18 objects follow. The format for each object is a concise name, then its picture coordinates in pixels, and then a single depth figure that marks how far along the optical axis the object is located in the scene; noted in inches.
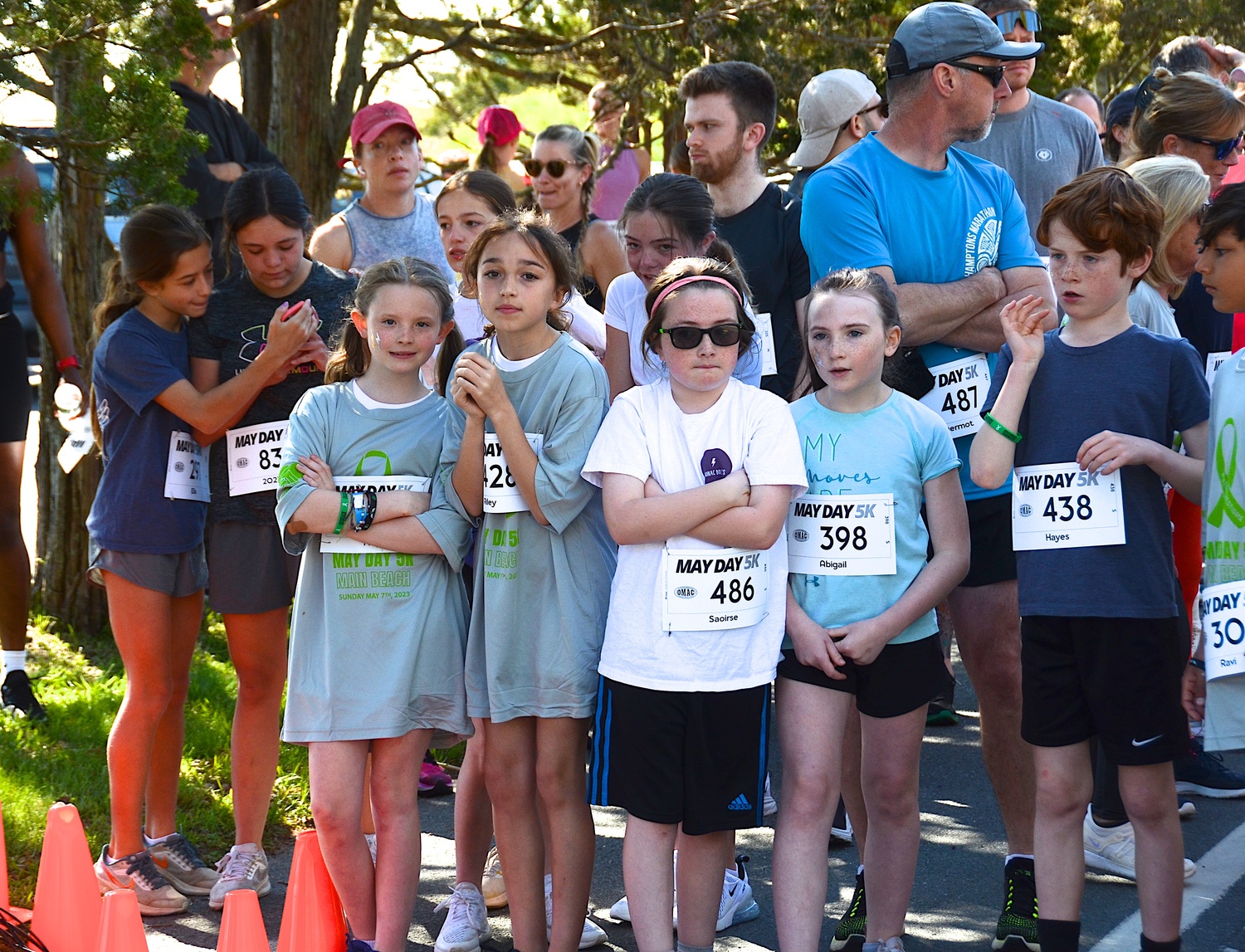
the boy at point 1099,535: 249.0
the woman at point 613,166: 602.9
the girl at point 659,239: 297.0
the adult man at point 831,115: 426.0
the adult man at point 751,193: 319.0
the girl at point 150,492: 308.3
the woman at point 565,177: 465.7
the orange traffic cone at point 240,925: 237.5
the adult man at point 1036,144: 422.9
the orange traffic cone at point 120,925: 236.4
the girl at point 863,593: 253.1
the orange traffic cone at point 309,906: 248.7
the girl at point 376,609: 267.9
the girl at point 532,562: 260.8
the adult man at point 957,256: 284.5
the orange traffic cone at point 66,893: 264.8
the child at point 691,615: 249.1
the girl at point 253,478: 313.4
